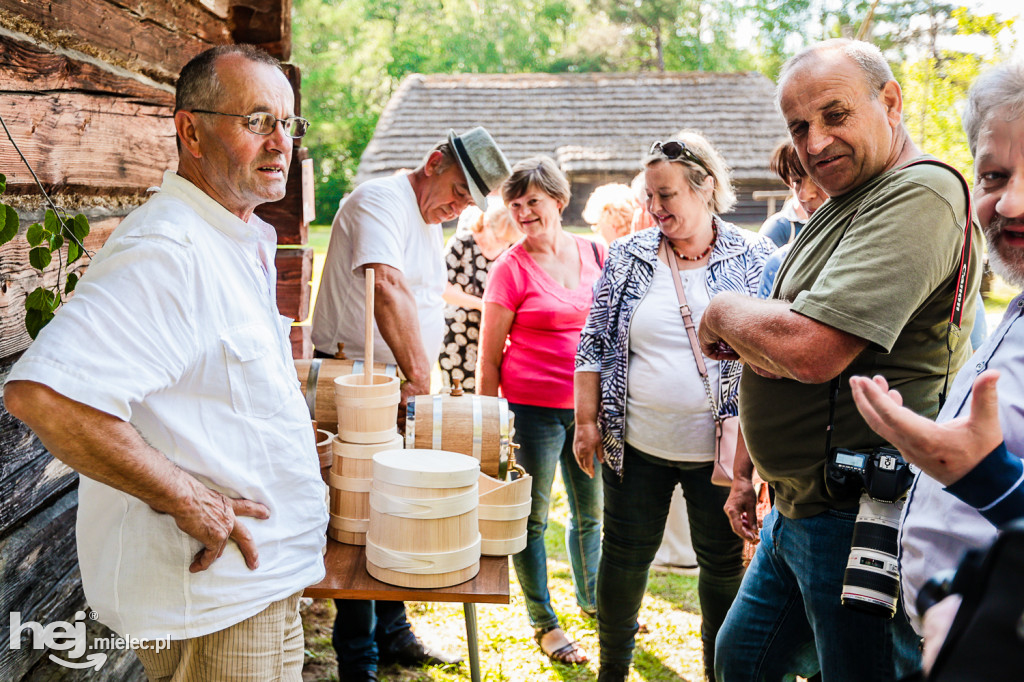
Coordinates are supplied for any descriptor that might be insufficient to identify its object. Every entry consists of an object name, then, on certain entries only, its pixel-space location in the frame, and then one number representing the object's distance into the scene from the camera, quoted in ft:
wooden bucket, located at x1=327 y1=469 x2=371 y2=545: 6.37
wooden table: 5.69
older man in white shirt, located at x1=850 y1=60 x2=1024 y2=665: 3.26
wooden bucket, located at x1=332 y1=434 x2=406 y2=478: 6.31
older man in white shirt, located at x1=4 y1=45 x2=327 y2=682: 4.22
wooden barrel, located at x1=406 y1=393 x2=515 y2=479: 6.75
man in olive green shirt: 4.82
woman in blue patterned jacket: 8.55
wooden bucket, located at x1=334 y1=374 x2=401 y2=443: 6.35
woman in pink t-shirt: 10.77
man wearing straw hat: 8.72
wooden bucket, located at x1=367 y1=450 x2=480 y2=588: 5.55
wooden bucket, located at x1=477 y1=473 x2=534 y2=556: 6.33
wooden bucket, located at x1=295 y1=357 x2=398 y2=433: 7.26
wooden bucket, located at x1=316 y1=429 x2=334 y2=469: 6.73
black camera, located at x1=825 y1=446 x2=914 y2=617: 4.70
